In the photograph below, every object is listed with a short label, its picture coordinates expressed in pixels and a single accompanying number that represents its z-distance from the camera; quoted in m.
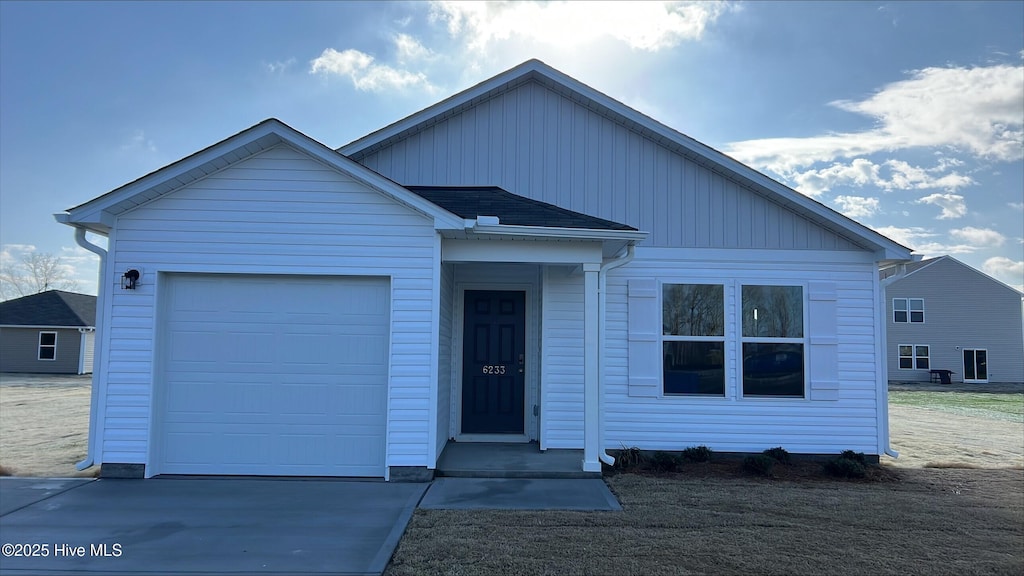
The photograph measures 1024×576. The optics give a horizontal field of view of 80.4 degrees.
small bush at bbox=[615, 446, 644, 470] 7.86
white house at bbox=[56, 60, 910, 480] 6.84
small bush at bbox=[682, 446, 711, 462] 8.16
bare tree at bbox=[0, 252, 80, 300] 46.50
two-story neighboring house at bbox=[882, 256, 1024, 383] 30.53
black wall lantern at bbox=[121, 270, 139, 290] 6.75
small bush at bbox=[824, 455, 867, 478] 7.52
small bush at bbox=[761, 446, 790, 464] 8.20
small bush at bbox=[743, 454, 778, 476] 7.57
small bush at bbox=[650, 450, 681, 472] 7.74
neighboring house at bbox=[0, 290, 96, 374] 28.48
